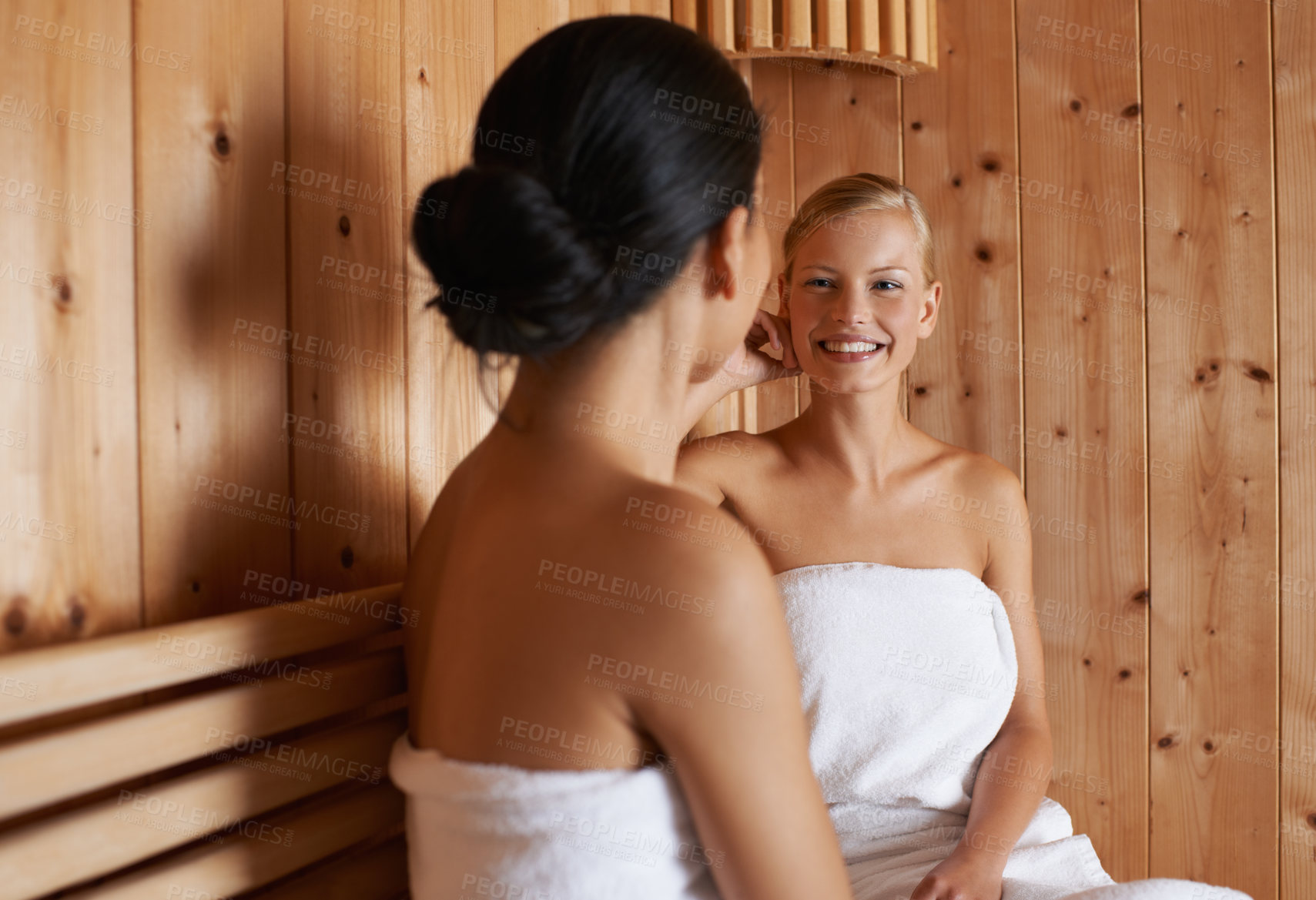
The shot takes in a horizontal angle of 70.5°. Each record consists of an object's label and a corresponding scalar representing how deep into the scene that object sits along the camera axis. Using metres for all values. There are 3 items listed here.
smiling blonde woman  1.14
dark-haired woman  0.64
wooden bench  0.59
